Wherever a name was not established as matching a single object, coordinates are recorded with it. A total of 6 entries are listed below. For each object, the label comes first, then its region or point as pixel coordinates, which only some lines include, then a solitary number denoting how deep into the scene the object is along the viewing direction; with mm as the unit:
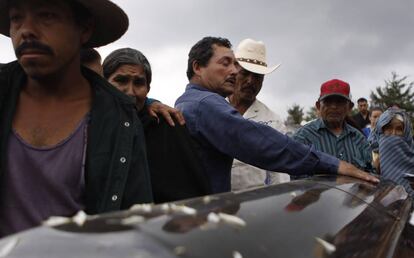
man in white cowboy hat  3975
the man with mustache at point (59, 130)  1715
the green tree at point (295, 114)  56625
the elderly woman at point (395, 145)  4852
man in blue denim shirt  2326
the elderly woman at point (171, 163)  2182
